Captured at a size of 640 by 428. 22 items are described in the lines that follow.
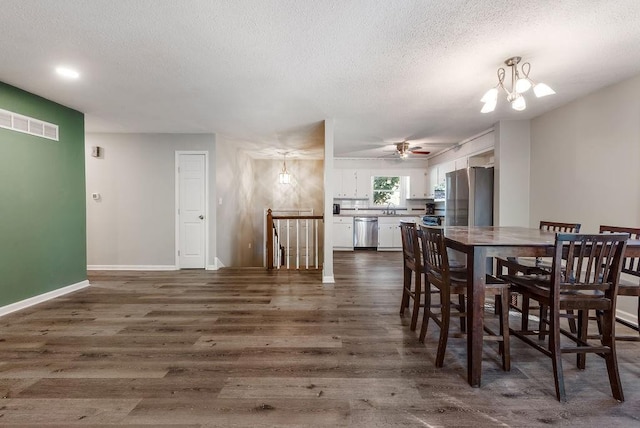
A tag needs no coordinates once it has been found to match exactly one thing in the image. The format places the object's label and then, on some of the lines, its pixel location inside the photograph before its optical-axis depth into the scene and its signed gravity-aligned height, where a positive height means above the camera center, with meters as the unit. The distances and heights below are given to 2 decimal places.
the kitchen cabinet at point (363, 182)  7.25 +0.64
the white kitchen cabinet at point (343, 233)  7.00 -0.62
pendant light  6.82 +0.70
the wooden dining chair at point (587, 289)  1.62 -0.49
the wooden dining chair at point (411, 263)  2.51 -0.52
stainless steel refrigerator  4.50 +0.18
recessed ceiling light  2.70 +1.29
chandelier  2.30 +0.99
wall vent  3.03 +0.92
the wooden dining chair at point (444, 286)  1.89 -0.55
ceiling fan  5.60 +1.20
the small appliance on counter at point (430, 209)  7.10 -0.03
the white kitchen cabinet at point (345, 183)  7.25 +0.61
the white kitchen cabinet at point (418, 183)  7.21 +0.62
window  7.36 +0.45
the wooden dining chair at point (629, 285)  1.84 -0.50
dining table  1.78 -0.37
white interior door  5.12 -0.07
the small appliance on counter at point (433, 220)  6.48 -0.28
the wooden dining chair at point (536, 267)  2.23 -0.52
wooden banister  4.99 -0.64
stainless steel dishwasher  7.01 -0.60
